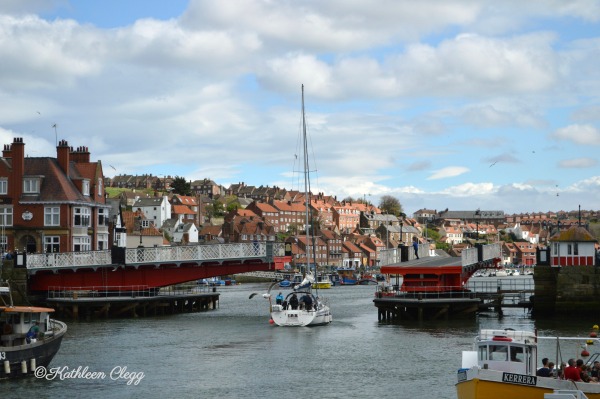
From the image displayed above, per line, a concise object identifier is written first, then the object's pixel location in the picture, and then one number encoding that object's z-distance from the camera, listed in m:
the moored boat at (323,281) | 162.00
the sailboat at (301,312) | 70.12
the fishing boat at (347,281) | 186.50
